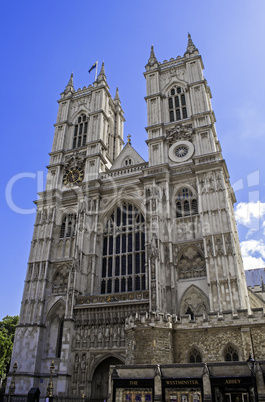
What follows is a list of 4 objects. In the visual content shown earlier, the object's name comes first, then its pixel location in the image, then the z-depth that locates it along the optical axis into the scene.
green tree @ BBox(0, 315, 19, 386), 39.59
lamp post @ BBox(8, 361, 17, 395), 20.10
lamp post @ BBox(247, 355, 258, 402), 11.51
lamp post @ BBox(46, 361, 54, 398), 18.45
